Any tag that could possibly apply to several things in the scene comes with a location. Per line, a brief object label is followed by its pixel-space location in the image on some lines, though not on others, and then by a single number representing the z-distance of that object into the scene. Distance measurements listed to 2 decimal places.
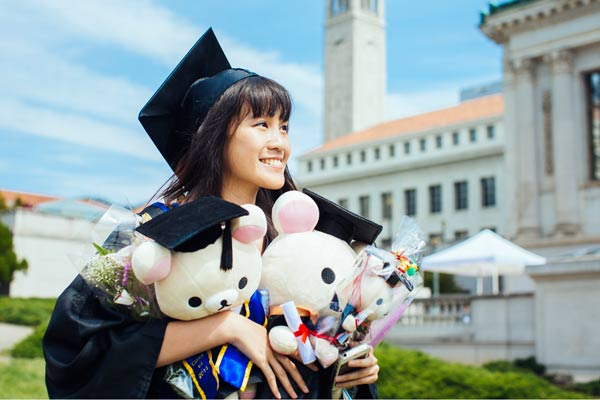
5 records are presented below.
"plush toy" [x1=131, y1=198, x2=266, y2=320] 2.39
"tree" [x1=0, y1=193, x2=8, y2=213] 43.96
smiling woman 2.52
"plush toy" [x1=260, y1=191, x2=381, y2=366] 2.53
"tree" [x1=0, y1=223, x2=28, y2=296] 36.50
